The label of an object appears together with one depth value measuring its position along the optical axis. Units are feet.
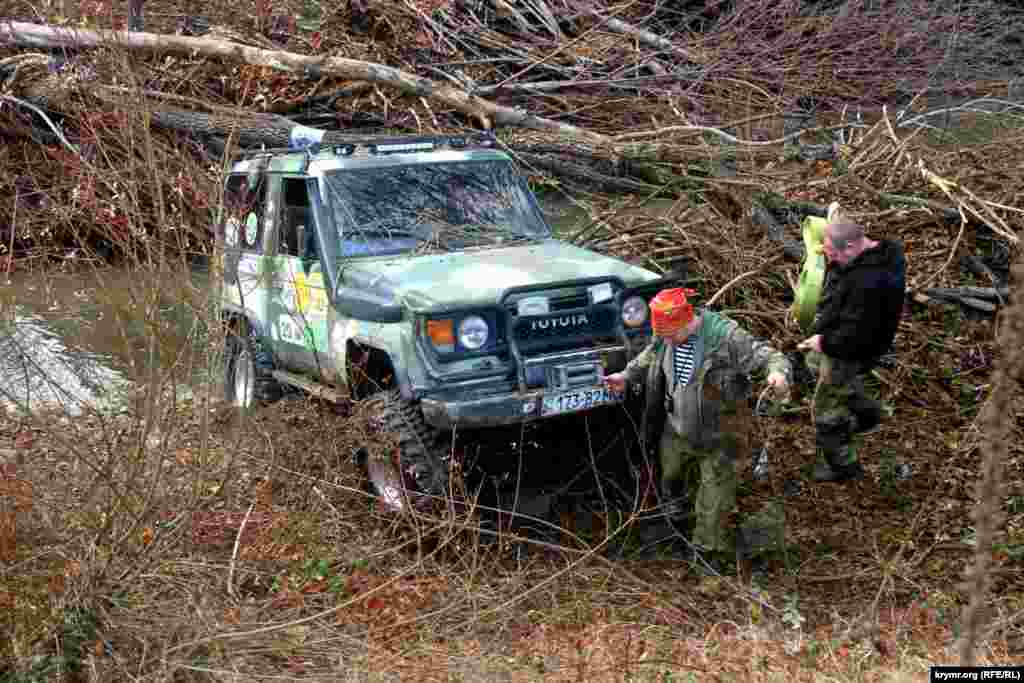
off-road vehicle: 20.58
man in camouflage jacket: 19.92
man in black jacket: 20.86
